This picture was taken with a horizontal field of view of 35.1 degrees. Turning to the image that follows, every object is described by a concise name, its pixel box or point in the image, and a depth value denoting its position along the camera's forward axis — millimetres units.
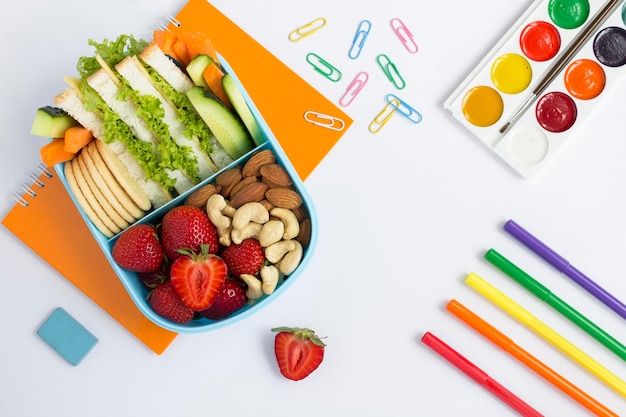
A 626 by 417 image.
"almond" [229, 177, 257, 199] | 624
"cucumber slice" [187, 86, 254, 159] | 612
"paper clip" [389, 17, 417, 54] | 691
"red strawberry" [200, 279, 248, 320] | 621
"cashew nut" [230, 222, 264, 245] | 617
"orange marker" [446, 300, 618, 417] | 668
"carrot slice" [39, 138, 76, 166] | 612
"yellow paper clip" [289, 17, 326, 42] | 692
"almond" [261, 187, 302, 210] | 623
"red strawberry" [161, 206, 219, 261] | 607
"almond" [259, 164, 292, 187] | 621
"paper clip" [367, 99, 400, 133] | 686
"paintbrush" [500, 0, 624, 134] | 675
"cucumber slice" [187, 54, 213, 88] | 616
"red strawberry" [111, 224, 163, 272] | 610
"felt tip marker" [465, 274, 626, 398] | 669
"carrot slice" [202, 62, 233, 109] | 616
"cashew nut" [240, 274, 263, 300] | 619
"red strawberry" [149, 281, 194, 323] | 616
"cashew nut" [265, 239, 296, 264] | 620
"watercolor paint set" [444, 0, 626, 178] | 676
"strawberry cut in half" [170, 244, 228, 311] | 599
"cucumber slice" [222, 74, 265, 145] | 610
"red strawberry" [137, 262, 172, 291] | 629
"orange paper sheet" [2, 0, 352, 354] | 681
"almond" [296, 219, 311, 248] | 631
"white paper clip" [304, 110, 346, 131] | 685
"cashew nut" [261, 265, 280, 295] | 618
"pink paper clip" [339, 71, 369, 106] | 688
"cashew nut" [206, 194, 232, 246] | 616
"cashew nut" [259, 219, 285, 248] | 616
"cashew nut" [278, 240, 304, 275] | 621
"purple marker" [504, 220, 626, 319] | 671
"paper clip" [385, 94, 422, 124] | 686
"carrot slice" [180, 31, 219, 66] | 626
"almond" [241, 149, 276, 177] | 622
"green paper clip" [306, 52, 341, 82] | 689
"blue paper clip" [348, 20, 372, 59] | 691
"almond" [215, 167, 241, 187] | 627
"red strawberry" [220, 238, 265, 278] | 618
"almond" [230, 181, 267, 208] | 622
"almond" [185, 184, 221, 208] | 624
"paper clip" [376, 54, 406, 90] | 688
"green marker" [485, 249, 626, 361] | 669
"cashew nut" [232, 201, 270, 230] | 616
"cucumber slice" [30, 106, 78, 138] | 608
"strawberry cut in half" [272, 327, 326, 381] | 658
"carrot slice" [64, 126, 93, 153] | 615
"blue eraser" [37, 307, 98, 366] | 681
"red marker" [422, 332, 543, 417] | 667
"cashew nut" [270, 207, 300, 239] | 622
